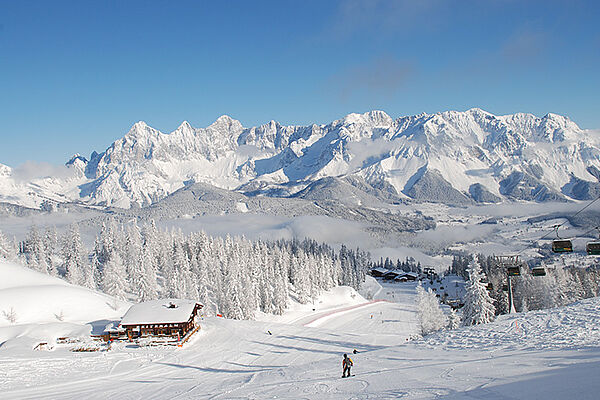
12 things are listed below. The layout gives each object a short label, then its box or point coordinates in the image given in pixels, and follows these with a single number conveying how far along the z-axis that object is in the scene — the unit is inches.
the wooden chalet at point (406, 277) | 6939.0
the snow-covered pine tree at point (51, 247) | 3617.1
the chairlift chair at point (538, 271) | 1795.0
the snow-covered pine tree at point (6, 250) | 3504.2
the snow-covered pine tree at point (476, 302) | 1867.6
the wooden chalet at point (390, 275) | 7066.9
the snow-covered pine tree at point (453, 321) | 1961.1
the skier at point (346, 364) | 977.5
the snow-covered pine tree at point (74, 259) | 3358.8
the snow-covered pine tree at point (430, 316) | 2126.0
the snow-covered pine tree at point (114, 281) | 3107.8
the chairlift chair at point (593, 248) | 1182.9
